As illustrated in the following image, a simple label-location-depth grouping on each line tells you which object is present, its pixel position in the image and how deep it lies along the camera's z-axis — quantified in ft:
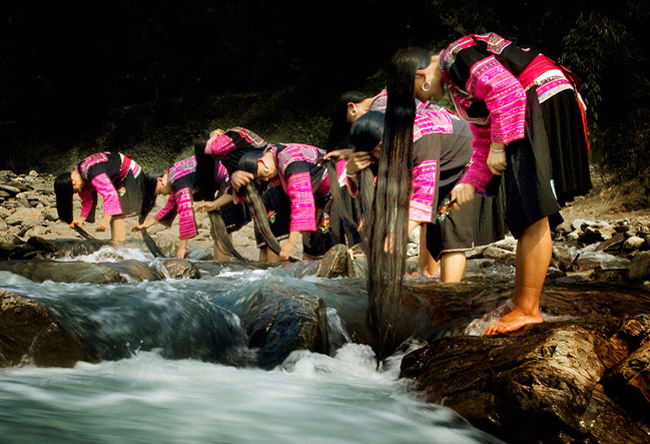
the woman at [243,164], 21.18
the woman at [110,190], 27.86
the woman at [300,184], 19.53
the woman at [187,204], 23.70
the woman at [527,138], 8.36
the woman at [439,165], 12.38
